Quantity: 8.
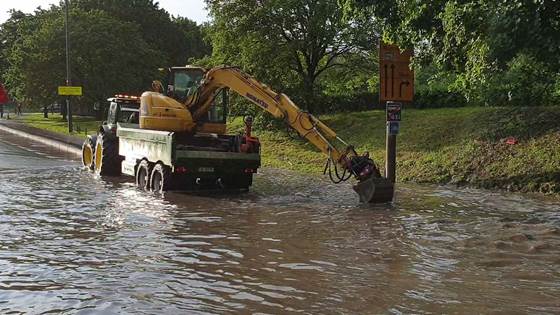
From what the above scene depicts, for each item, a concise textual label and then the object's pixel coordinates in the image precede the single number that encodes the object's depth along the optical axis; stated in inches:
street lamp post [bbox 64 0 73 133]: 1496.1
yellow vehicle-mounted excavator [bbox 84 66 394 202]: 521.0
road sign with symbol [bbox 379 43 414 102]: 583.8
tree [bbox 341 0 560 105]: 396.8
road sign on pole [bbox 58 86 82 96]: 1455.5
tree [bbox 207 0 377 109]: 989.2
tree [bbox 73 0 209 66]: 2591.0
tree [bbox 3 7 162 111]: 1863.9
